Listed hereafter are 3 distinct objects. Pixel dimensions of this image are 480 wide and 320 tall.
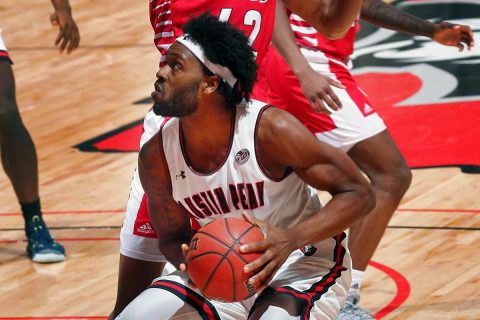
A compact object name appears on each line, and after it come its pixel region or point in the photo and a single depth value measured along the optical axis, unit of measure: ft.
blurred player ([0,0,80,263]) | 43.24
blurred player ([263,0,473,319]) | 35.00
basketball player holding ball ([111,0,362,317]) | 32.23
